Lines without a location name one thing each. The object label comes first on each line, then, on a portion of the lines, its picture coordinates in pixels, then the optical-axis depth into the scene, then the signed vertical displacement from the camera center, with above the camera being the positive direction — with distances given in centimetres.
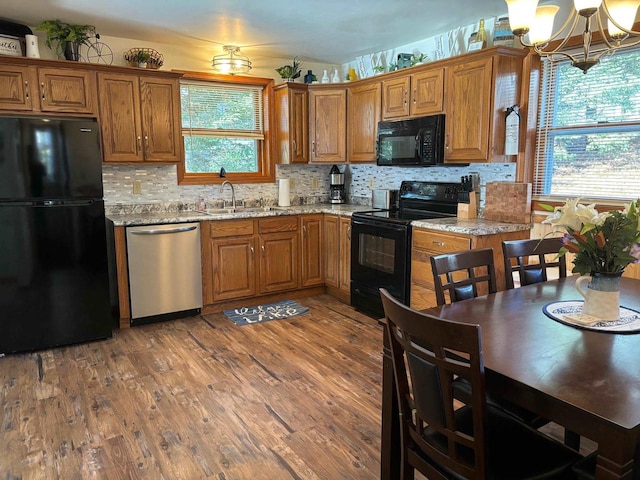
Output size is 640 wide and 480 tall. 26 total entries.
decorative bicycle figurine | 393 +101
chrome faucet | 476 -18
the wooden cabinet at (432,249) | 332 -55
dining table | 111 -55
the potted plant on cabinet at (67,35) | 365 +106
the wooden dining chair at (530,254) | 234 -43
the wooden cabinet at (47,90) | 351 +62
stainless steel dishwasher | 382 -79
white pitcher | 170 -45
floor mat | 411 -124
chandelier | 178 +60
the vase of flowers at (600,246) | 161 -25
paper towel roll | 498 -20
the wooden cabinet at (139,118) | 385 +45
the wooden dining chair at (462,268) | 203 -42
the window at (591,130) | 298 +28
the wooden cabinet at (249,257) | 421 -77
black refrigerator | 320 -41
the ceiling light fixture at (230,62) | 445 +103
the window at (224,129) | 461 +44
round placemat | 165 -53
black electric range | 380 -56
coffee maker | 523 -13
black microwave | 379 +26
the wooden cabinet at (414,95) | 377 +64
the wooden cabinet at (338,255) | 449 -79
